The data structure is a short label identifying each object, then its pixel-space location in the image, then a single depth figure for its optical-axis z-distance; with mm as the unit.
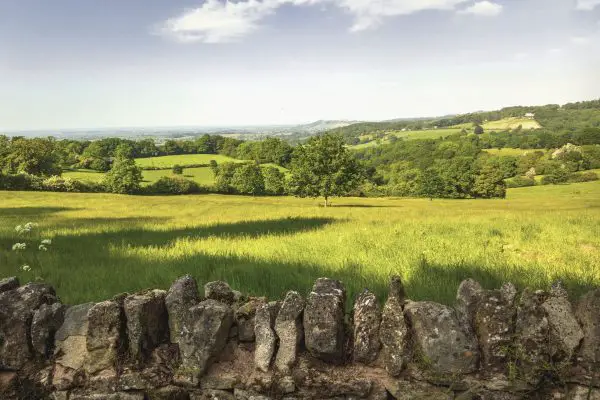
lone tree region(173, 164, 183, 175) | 104688
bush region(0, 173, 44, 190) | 51750
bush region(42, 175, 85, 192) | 55188
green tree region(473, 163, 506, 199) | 93456
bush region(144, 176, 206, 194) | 75500
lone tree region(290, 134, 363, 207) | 41625
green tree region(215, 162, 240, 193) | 85625
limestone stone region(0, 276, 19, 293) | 3883
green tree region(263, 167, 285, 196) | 92875
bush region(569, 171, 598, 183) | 100069
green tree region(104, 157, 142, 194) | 71000
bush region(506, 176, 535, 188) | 107688
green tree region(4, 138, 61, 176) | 71500
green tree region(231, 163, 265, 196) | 88125
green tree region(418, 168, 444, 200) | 88519
